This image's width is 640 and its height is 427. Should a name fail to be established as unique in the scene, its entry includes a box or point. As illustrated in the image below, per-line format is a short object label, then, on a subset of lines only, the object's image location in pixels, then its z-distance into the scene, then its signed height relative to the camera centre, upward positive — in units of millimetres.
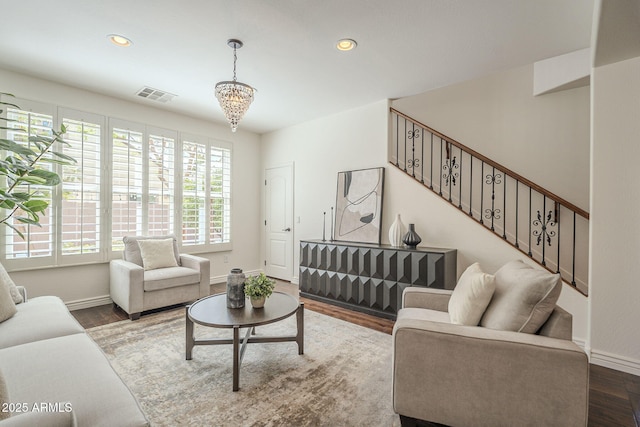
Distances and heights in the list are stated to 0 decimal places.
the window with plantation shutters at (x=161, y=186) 4344 +378
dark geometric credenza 3266 -711
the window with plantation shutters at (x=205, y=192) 4750 +322
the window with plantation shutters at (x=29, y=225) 3297 -126
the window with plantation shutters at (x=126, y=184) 3994 +357
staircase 3145 +224
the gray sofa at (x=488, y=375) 1383 -792
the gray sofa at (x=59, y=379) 1077 -748
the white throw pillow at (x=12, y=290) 2215 -621
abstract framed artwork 4148 +128
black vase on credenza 3564 -291
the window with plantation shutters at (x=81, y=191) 3621 +234
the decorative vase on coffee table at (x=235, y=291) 2471 -657
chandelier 2691 +1058
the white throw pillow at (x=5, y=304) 1962 -643
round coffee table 2105 -794
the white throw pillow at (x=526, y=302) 1534 -461
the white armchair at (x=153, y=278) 3373 -813
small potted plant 2375 -618
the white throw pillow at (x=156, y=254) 3869 -570
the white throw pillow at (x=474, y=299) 1745 -502
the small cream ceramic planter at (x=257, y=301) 2397 -719
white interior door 5352 -176
